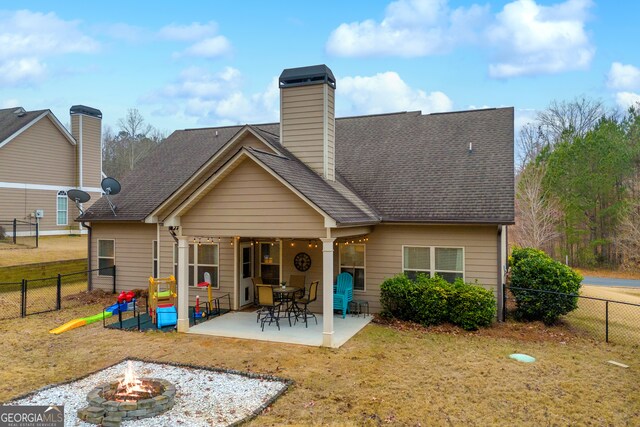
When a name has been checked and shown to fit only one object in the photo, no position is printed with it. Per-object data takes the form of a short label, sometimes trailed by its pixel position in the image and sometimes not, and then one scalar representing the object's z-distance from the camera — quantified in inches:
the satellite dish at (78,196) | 725.3
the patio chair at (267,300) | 422.9
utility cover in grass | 331.9
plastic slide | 418.0
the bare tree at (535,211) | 1136.2
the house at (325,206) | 392.8
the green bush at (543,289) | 436.1
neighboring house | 854.5
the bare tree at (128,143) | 1722.4
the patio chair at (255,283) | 532.2
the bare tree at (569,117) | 1390.3
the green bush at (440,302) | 420.5
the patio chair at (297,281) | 486.3
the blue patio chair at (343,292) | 465.7
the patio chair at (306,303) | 442.1
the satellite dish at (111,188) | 593.0
